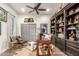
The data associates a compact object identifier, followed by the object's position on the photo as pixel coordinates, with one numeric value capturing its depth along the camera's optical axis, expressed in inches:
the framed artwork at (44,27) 122.2
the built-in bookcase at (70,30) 69.9
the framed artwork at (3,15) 89.6
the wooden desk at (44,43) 79.3
